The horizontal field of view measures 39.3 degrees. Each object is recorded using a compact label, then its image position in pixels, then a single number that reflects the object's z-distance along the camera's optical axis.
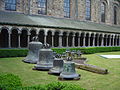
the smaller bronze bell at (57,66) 9.26
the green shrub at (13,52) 16.55
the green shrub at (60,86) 4.73
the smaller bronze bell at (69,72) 8.18
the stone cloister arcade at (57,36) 20.45
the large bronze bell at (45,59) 10.59
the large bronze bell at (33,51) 12.96
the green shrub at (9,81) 4.43
